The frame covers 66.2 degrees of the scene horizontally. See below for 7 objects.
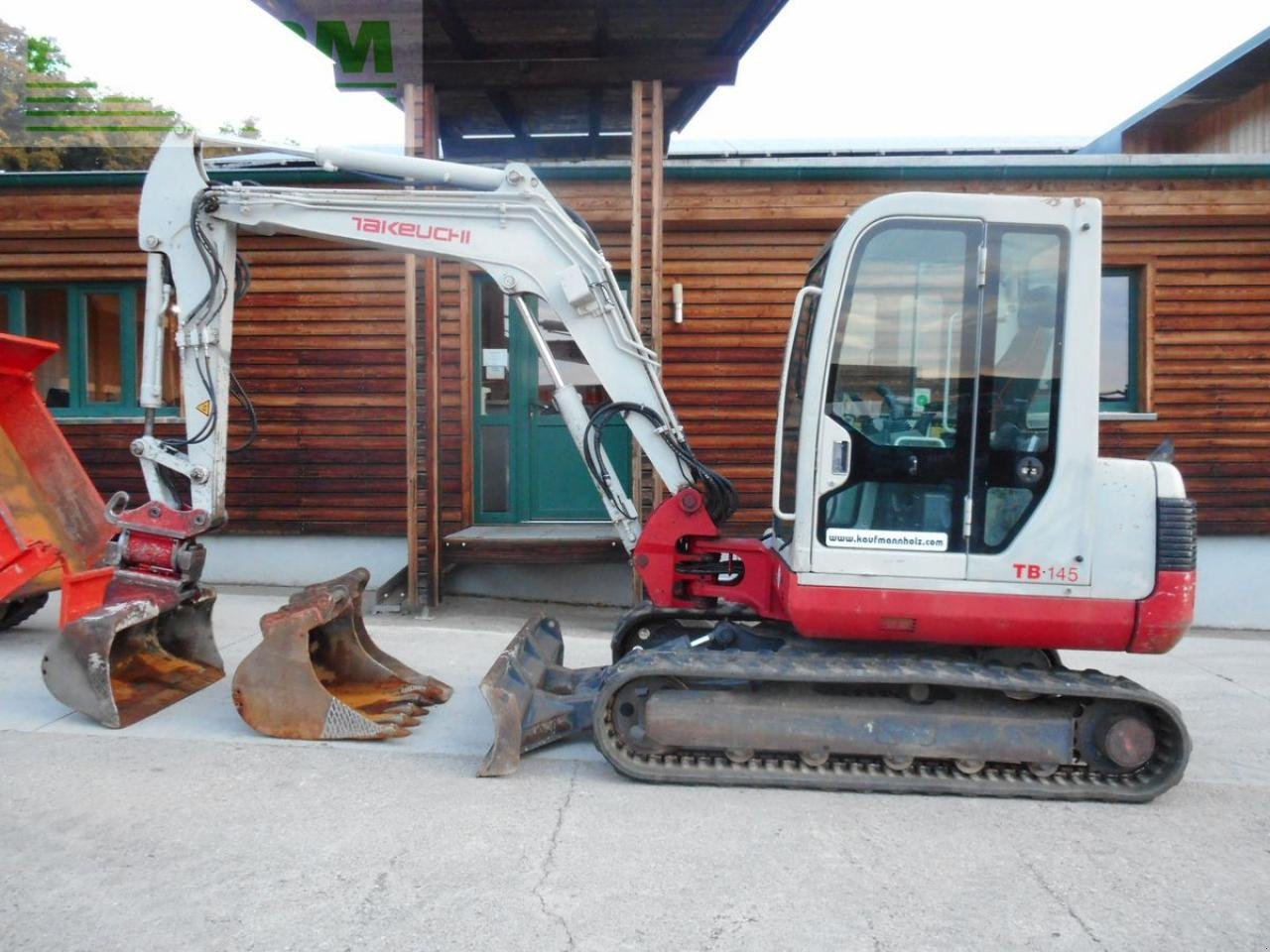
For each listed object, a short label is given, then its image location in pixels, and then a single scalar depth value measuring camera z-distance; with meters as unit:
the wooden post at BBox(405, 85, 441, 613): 8.01
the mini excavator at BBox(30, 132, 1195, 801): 4.26
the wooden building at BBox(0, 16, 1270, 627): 8.61
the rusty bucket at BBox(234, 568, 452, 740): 4.73
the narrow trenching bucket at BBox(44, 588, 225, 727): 4.82
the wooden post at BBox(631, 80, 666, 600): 7.81
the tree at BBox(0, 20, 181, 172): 17.95
